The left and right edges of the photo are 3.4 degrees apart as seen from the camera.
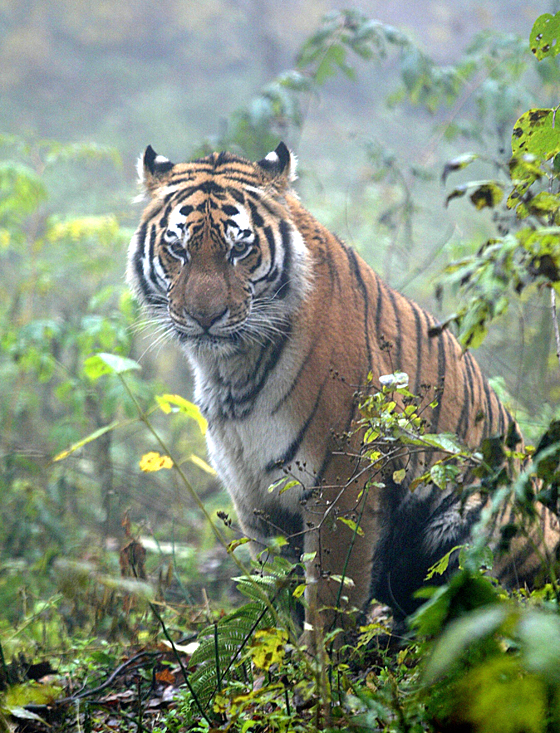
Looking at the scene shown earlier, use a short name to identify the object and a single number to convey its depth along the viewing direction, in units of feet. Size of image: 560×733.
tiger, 54.08
